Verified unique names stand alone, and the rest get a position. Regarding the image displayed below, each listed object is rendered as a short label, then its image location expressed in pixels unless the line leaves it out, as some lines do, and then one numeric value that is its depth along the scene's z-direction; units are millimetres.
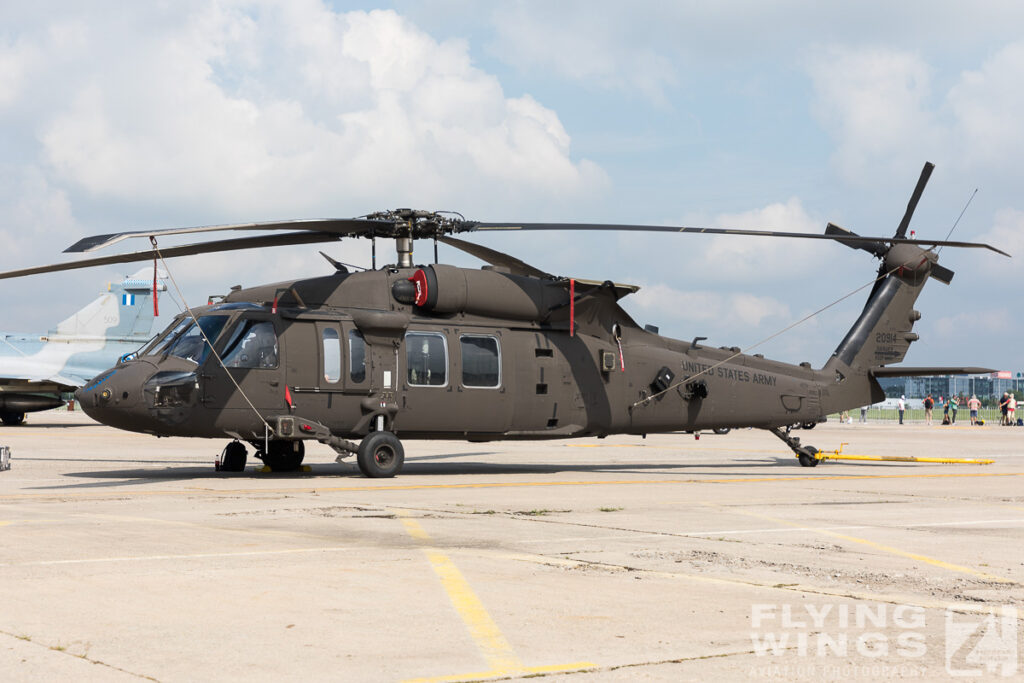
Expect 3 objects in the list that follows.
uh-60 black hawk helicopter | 17031
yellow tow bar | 23203
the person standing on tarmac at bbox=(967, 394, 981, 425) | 63156
